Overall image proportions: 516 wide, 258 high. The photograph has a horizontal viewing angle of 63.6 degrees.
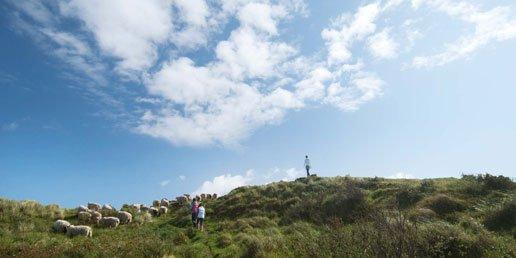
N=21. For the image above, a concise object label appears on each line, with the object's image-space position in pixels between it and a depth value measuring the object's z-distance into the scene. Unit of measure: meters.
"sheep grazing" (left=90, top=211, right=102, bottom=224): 28.73
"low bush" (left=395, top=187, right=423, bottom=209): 26.53
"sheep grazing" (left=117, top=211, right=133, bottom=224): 29.75
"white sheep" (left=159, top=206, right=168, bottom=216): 36.08
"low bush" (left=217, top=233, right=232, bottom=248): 20.08
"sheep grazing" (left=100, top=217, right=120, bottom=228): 27.86
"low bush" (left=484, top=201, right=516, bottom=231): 19.11
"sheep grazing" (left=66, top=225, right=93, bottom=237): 24.06
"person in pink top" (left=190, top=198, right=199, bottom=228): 27.03
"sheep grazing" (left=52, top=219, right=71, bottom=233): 25.24
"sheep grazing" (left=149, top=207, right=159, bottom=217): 35.33
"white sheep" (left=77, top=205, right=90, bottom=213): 33.00
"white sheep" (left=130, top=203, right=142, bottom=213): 36.79
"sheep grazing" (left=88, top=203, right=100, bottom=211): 35.85
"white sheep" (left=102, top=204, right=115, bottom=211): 35.44
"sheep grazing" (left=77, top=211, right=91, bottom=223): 29.08
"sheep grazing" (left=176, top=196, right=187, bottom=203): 41.11
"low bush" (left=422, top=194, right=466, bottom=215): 23.47
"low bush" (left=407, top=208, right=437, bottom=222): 21.02
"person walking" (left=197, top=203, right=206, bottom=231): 25.92
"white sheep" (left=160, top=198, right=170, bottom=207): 40.62
